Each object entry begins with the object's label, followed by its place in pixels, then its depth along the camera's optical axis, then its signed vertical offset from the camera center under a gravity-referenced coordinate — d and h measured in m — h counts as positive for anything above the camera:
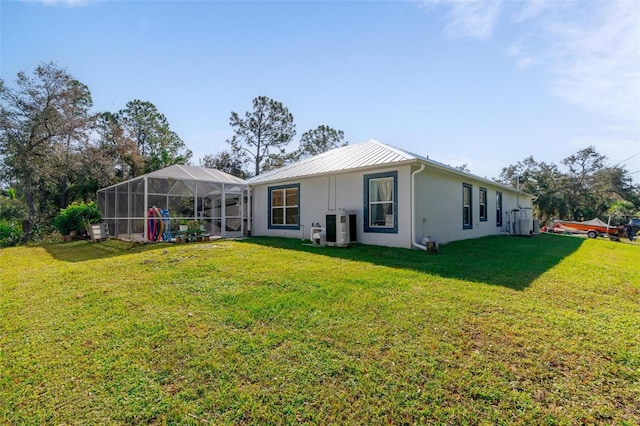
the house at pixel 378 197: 8.49 +0.62
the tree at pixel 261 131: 26.78 +7.57
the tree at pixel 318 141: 30.14 +7.49
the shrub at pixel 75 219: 13.17 -0.12
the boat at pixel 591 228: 16.67 -0.73
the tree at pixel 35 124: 13.65 +4.26
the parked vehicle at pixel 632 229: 16.20 -0.73
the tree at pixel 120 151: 19.62 +4.21
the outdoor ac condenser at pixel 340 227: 8.83 -0.33
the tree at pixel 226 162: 27.42 +4.85
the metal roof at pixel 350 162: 8.55 +1.73
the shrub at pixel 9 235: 12.62 -0.77
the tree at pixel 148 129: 22.98 +6.84
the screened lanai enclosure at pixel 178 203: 11.01 +0.51
